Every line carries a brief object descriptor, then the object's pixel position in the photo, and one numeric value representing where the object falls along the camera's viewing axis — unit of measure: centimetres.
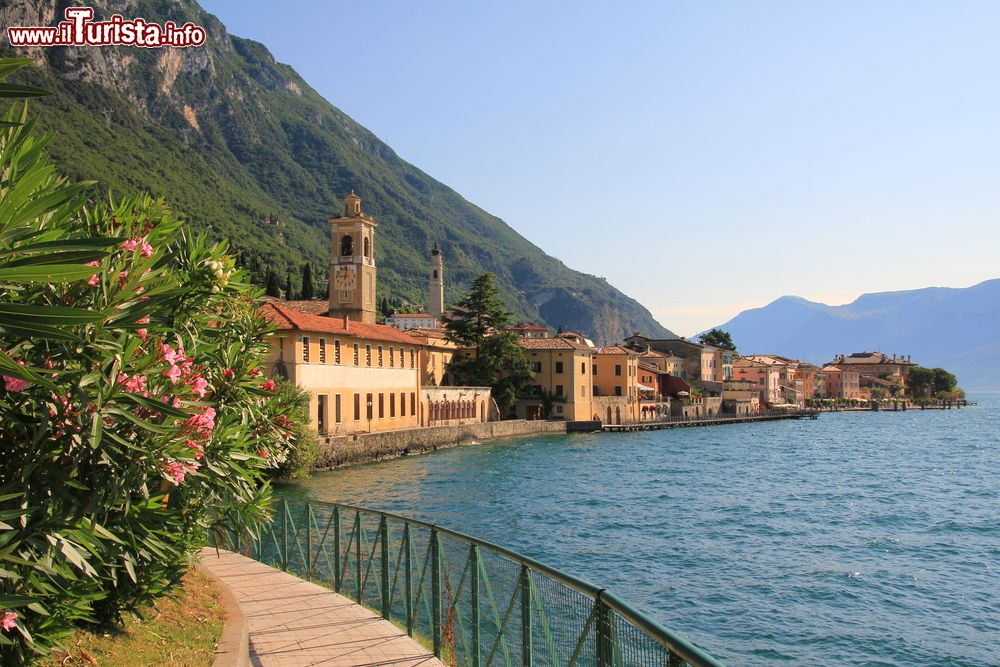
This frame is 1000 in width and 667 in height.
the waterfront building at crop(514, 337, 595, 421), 7988
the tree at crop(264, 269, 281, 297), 9054
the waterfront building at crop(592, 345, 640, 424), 8788
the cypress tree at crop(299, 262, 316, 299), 9356
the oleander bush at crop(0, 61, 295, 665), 452
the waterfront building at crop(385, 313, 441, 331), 10988
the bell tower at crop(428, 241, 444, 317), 11644
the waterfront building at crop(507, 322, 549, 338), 11314
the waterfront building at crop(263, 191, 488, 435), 4394
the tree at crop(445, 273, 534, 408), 7506
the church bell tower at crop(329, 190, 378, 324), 6956
